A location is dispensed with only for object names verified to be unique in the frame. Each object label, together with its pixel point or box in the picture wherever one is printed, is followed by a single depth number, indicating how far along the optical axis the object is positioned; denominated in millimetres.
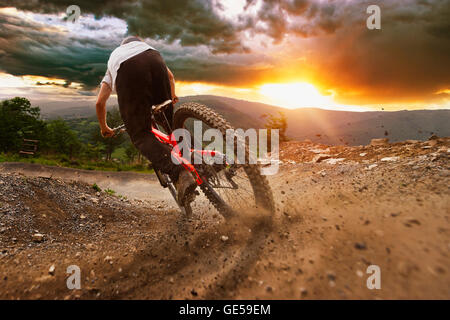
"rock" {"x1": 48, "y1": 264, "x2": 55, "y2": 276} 2530
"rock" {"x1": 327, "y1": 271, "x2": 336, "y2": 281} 1936
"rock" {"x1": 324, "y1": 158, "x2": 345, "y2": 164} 7077
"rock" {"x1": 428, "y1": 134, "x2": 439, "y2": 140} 6224
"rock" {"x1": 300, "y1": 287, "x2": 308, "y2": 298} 1876
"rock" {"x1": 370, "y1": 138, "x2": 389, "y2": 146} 7934
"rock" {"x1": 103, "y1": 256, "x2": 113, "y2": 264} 2787
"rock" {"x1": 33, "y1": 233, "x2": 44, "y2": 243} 3472
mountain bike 2947
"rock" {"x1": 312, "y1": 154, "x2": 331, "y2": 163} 7738
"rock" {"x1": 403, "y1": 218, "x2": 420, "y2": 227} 2219
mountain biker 2949
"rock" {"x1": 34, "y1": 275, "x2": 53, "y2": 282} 2424
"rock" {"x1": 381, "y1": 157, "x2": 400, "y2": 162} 5268
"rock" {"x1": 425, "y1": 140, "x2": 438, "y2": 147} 5828
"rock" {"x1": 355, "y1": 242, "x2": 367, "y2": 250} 2143
